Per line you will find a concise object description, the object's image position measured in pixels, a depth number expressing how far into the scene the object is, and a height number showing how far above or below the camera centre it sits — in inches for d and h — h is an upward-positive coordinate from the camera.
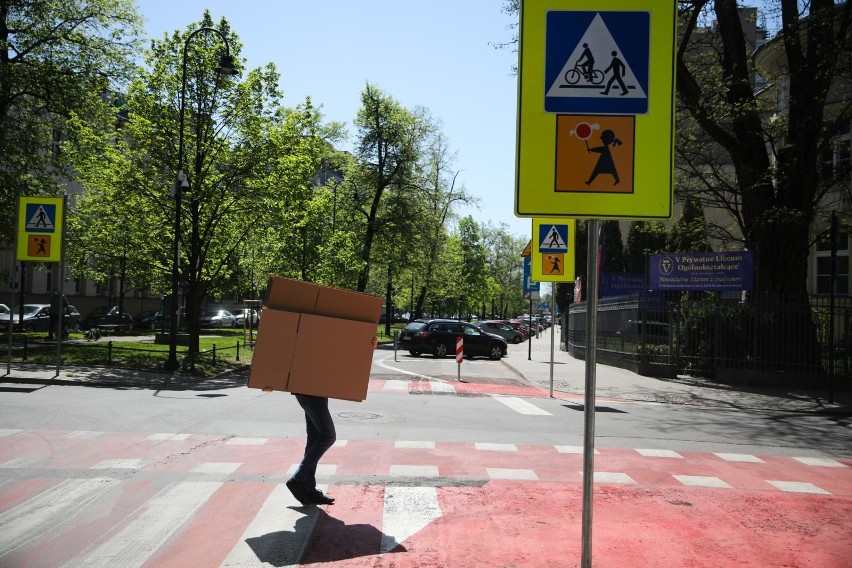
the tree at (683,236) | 1151.0 +144.9
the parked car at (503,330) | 1890.0 -84.7
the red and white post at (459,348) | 794.8 -56.4
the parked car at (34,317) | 1448.1 -65.2
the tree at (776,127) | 778.2 +207.4
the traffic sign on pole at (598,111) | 125.9 +34.0
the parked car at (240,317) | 2309.3 -88.6
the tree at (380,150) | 1902.1 +395.2
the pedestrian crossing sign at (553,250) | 621.0 +44.9
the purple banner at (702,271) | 786.2 +38.6
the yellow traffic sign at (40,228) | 616.7 +50.7
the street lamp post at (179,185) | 751.1 +111.5
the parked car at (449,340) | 1157.7 -70.2
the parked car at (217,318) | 2255.2 -89.2
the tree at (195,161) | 837.2 +155.5
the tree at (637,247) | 2056.3 +167.6
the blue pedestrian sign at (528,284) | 1014.2 +23.2
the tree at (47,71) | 988.6 +307.6
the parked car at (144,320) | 1933.6 -84.8
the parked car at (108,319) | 1660.9 -73.7
